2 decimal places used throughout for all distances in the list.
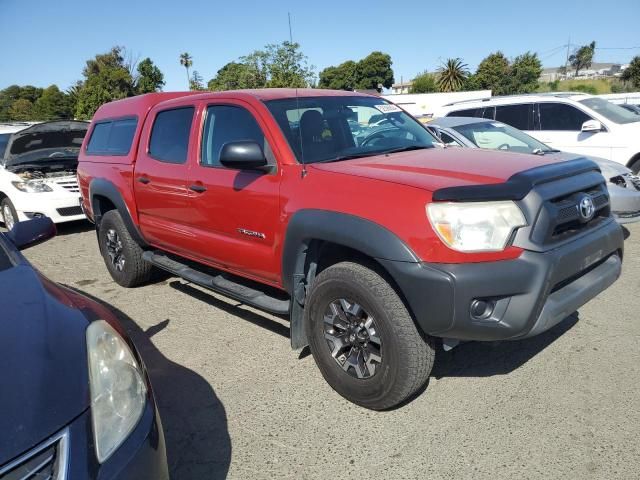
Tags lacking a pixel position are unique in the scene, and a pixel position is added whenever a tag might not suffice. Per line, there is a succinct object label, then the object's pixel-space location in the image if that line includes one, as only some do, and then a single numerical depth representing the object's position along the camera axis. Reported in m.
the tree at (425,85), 68.25
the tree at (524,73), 56.09
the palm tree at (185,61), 74.66
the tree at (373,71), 80.75
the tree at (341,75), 80.44
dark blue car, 1.50
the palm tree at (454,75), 64.62
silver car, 5.55
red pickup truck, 2.46
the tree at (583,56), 110.81
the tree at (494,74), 57.66
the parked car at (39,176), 7.80
